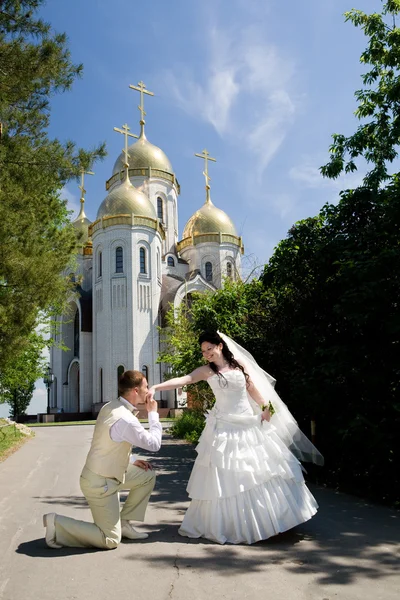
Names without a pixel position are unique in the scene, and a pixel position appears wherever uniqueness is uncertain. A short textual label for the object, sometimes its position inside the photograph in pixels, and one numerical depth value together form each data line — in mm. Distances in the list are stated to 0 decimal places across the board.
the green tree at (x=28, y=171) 10648
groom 4594
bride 4793
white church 39562
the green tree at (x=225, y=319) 12484
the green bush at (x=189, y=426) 16816
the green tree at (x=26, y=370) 25953
